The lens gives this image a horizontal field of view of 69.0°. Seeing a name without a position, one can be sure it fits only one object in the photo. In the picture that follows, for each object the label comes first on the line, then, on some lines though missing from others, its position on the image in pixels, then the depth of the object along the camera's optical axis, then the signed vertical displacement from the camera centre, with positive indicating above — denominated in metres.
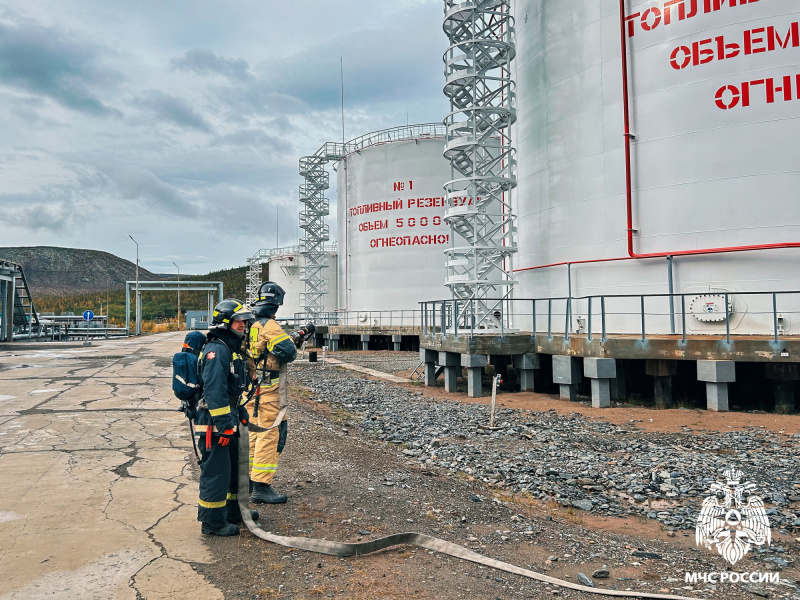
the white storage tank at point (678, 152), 11.62 +3.56
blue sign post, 44.75 +0.54
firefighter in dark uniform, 4.69 -0.84
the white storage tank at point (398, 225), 32.38 +5.27
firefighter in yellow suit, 5.52 -0.70
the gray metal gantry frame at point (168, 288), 52.84 +3.23
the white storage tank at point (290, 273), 50.06 +4.01
